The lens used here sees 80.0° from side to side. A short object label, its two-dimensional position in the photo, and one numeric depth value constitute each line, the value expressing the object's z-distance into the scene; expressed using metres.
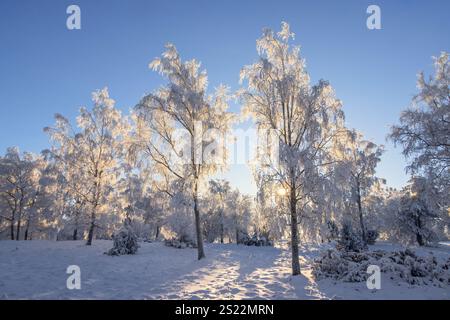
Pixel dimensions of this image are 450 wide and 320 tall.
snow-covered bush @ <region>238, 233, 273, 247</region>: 26.84
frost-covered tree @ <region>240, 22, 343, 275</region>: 10.55
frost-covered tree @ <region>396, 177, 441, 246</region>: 26.69
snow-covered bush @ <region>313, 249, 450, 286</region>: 8.59
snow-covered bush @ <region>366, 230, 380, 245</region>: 25.94
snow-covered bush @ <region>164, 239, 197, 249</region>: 20.70
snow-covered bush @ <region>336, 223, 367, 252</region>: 14.48
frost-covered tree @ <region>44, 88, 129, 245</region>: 20.62
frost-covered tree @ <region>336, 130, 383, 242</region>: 24.48
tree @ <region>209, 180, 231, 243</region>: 40.92
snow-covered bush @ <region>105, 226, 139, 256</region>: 16.32
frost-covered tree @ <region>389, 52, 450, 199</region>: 12.09
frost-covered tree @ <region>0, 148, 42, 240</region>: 28.45
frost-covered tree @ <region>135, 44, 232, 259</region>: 15.30
